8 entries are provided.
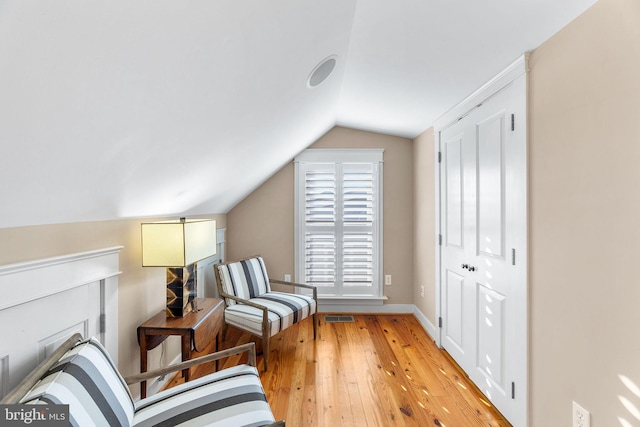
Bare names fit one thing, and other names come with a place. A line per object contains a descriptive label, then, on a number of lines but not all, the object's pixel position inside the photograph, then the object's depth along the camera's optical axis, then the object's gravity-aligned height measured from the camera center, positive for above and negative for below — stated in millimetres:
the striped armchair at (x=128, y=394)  977 -727
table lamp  1912 -231
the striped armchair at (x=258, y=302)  2672 -834
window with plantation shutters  3834 -72
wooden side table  1833 -687
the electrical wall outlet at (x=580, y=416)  1376 -893
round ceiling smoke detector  1991 +946
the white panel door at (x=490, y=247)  1821 -220
